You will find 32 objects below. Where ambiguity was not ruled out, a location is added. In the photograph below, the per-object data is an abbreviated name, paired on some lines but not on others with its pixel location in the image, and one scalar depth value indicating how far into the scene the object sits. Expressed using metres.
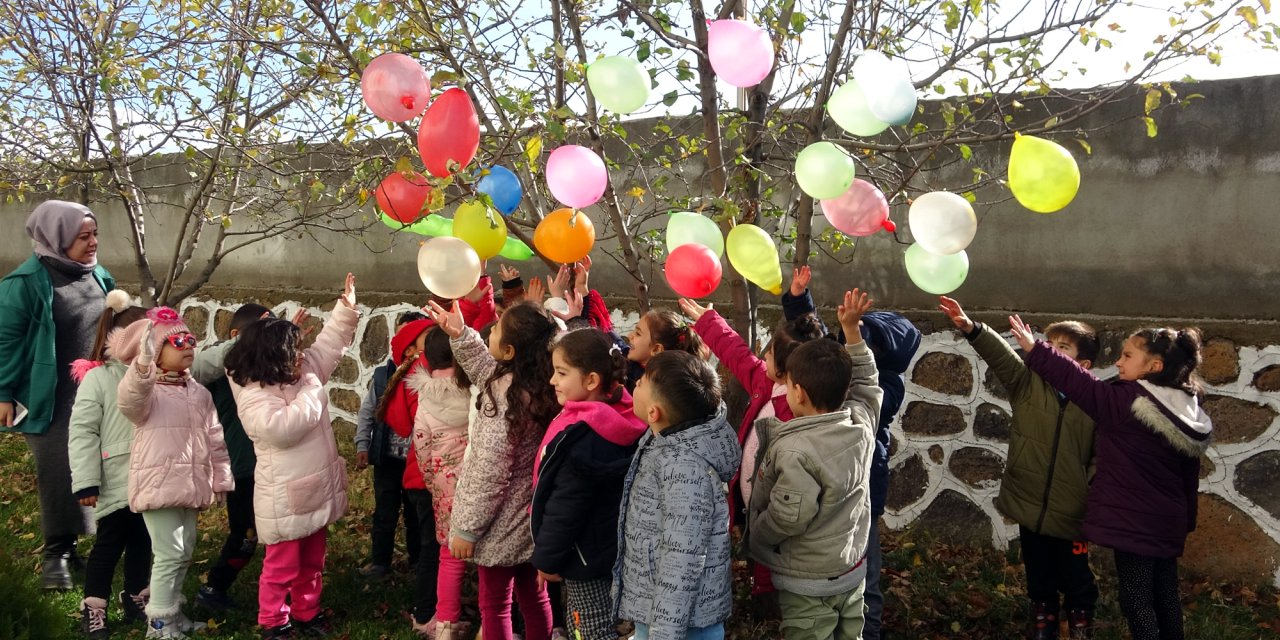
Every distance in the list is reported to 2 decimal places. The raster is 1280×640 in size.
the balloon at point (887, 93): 2.97
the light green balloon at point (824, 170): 3.05
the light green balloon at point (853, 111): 3.03
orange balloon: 3.33
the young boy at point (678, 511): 2.63
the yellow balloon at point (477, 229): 3.38
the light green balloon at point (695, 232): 3.33
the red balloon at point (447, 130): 2.98
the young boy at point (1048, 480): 3.59
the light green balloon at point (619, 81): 3.10
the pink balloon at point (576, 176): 3.21
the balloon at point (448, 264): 3.26
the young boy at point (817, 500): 2.80
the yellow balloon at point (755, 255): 3.24
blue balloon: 3.54
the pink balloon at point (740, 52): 3.00
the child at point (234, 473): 4.16
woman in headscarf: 4.43
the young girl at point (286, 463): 3.64
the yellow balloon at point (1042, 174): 2.90
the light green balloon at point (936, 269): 3.39
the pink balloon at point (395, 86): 3.01
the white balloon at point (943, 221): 3.06
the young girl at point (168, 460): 3.72
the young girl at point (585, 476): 2.91
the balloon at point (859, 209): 3.28
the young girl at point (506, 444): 3.24
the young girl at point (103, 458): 3.84
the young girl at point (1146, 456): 3.29
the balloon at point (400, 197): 3.45
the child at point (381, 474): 4.46
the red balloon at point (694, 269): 3.18
